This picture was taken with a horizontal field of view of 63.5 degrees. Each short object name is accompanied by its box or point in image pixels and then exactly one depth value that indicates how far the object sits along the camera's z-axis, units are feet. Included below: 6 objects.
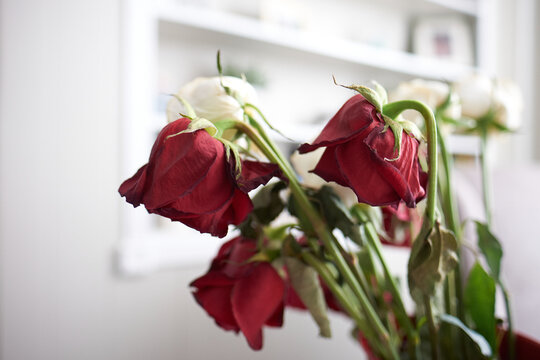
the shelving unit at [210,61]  4.02
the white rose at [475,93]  1.51
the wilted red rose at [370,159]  0.80
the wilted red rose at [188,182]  0.76
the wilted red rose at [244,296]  1.05
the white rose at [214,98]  0.94
